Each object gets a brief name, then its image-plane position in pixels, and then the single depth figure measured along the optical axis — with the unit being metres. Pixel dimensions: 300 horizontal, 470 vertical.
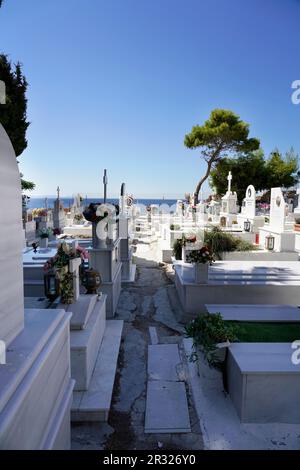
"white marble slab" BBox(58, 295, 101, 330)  4.38
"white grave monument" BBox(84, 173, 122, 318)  6.51
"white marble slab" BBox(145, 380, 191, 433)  3.45
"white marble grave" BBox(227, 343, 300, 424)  3.40
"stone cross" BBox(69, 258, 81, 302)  4.76
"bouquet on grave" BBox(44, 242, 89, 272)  4.68
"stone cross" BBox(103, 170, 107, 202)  6.89
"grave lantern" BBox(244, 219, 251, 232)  13.16
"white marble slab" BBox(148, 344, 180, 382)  4.50
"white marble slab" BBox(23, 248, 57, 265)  7.46
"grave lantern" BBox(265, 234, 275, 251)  10.73
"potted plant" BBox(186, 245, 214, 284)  6.50
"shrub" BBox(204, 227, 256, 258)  10.29
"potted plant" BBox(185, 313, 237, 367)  3.96
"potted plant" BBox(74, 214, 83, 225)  18.49
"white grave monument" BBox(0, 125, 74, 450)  1.76
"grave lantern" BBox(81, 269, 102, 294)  5.48
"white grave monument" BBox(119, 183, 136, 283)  9.47
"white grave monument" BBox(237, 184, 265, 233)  13.50
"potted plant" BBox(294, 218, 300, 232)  11.93
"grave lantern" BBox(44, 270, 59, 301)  4.62
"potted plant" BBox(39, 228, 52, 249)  9.62
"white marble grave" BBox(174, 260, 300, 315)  6.70
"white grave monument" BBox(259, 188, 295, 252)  10.61
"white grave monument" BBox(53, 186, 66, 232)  14.83
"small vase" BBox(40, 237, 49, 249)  9.64
